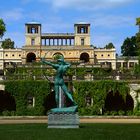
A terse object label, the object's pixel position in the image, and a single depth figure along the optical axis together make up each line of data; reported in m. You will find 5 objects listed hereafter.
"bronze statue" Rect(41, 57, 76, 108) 26.77
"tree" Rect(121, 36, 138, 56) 119.79
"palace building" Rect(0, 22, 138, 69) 107.00
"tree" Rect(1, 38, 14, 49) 128.48
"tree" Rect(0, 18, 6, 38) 68.12
